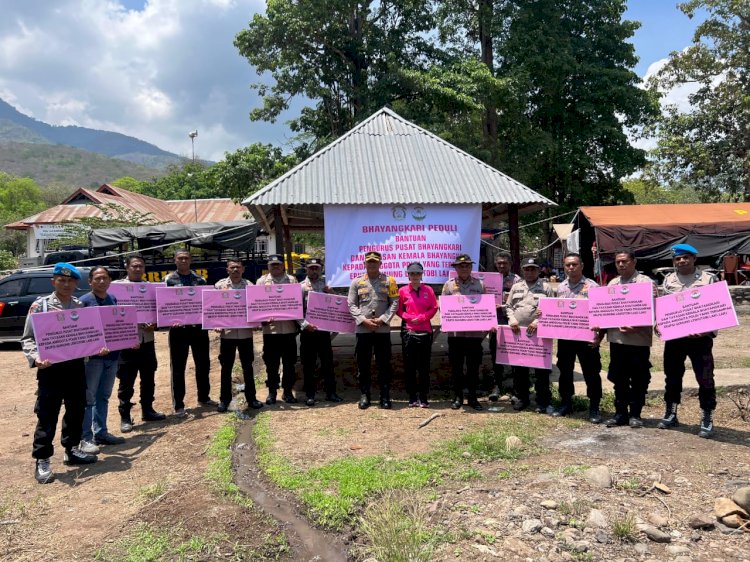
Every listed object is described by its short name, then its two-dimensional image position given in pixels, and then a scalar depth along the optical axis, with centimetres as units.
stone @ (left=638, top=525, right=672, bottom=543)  345
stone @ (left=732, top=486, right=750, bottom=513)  361
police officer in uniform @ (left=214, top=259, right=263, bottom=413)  671
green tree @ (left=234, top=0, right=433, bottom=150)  1950
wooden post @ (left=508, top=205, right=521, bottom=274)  844
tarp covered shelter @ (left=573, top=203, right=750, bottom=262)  1709
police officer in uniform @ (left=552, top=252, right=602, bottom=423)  588
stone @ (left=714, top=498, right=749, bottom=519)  362
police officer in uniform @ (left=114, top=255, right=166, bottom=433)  627
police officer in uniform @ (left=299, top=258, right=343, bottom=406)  698
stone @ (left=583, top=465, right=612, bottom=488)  414
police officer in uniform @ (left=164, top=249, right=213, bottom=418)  670
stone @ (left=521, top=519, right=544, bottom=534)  358
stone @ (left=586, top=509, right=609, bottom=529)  360
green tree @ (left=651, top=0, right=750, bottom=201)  2186
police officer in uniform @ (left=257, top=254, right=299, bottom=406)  678
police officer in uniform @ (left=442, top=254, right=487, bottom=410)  658
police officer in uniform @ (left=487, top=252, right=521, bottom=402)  700
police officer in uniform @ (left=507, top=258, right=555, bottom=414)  632
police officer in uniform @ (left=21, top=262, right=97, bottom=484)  484
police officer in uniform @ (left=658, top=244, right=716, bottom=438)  529
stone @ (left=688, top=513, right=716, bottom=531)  358
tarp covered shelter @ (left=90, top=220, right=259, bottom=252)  1694
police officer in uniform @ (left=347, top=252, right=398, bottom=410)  659
